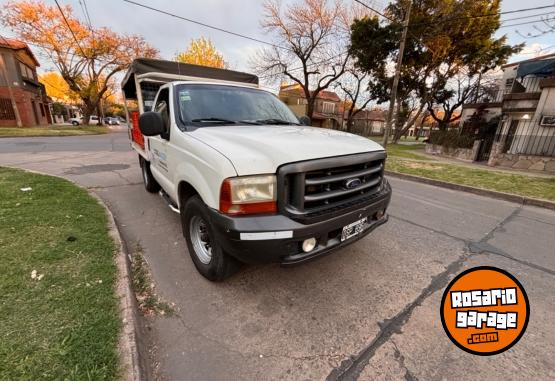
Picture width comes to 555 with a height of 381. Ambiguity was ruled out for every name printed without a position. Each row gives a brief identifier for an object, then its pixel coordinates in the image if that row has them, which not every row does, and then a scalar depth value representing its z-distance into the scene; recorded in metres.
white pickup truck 1.96
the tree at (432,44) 15.39
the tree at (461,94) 25.91
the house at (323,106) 40.81
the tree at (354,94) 25.88
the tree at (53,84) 46.06
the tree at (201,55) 29.70
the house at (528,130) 10.18
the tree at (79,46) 23.70
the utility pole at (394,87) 12.28
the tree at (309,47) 20.44
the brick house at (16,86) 24.75
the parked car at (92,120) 42.13
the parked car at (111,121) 45.80
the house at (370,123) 38.28
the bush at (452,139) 13.43
